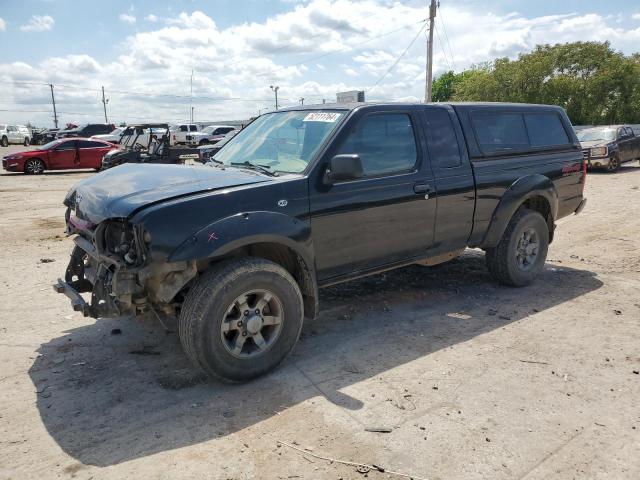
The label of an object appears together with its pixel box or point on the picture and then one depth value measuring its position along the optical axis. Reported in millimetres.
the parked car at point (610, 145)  17578
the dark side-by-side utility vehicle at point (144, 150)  15844
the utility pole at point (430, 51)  27234
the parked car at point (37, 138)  42406
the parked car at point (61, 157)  20203
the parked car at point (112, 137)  29067
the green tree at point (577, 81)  32688
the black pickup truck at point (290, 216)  3488
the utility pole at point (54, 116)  84562
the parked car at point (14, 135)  41562
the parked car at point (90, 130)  33781
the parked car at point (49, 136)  39941
